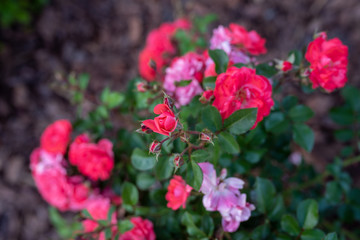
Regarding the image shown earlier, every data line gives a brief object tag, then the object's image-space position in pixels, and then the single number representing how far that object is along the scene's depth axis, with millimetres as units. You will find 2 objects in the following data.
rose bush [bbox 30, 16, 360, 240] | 689
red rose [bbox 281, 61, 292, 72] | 712
